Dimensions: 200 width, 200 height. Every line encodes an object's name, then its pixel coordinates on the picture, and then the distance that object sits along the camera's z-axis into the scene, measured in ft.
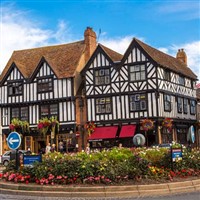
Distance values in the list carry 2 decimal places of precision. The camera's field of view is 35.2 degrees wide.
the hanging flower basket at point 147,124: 87.54
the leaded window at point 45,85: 101.62
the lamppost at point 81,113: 97.41
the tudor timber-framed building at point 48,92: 99.03
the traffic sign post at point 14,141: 37.32
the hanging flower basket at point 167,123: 90.53
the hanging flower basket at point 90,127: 95.39
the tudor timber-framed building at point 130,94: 91.75
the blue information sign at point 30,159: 36.53
